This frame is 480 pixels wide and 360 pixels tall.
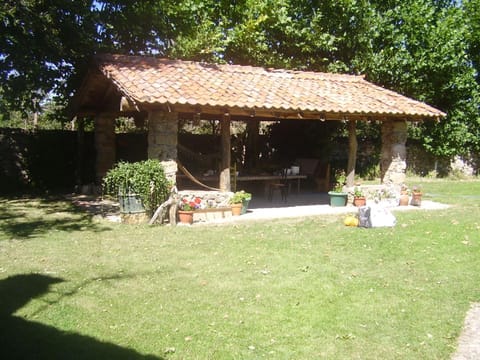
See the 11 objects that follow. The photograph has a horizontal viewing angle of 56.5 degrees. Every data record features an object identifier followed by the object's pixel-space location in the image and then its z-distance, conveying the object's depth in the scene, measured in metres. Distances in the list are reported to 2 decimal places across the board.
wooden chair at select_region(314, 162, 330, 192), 14.65
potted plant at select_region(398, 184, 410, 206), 11.60
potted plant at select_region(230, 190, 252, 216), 9.70
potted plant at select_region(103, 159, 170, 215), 8.62
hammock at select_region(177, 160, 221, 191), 9.45
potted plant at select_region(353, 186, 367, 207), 11.41
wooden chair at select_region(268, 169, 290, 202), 12.28
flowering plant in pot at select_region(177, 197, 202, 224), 8.82
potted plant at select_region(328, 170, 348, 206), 11.37
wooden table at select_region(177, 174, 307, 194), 11.33
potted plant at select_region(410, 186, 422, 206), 11.49
